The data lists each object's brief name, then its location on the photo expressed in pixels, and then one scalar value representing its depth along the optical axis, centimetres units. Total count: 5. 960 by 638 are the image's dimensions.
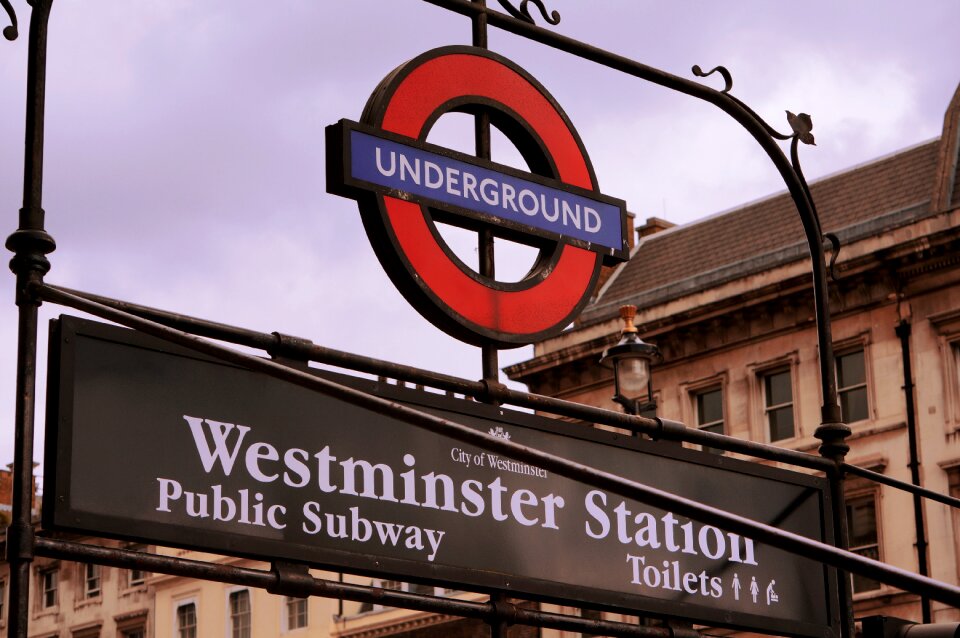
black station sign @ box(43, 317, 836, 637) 498
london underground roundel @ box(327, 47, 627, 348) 607
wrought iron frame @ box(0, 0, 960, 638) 423
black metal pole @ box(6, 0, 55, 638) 473
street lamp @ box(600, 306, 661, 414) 1847
